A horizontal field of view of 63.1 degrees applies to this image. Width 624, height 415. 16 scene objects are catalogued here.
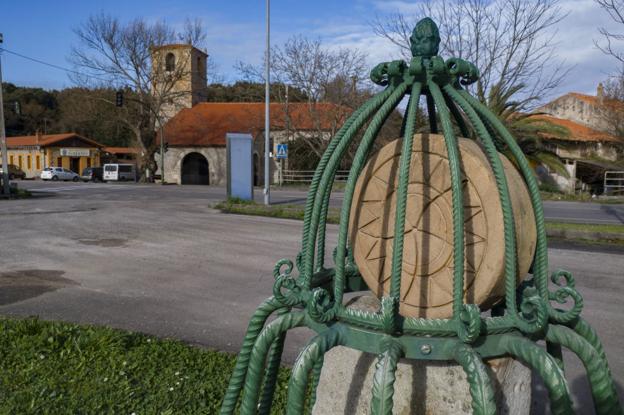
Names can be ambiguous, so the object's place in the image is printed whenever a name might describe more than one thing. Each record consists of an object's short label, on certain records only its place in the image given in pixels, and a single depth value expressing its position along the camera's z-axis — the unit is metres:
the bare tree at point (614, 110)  26.88
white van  37.97
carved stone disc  1.73
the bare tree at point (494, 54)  15.95
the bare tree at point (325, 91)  28.12
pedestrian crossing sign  19.85
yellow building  45.12
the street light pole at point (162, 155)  34.16
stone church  32.97
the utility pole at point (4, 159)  19.77
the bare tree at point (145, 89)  32.59
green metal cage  1.51
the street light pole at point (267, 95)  16.94
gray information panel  17.25
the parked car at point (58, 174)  39.59
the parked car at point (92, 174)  39.69
